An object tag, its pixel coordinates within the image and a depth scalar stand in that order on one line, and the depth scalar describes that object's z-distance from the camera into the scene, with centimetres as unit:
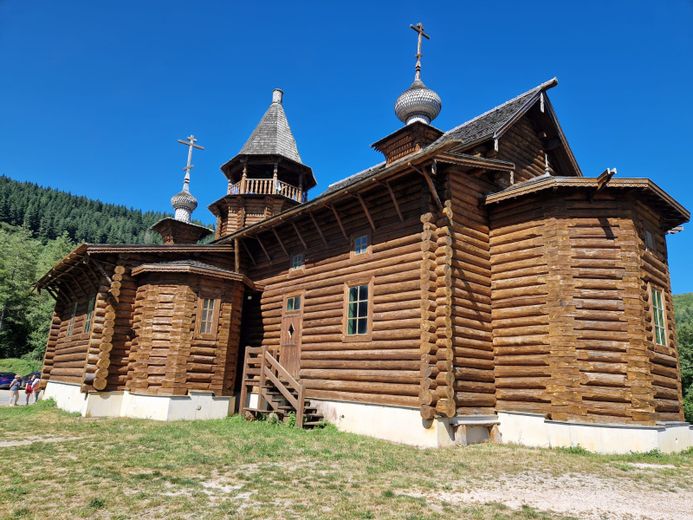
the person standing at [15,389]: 2243
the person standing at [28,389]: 2288
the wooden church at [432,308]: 1180
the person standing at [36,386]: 2395
